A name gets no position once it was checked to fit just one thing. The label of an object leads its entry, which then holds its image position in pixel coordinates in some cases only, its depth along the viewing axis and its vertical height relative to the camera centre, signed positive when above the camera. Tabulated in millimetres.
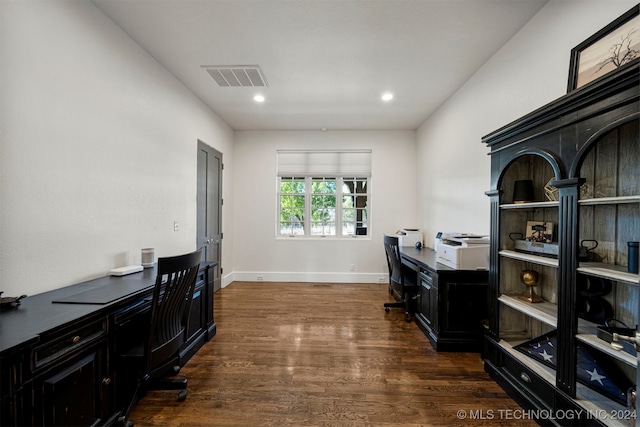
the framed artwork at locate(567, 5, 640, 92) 1495 +1041
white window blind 5117 +975
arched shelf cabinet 1346 -229
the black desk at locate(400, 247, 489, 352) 2600 -961
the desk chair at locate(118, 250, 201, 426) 1648 -840
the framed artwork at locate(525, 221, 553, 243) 1942 -135
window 5129 +376
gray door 3805 +98
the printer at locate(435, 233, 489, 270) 2605 -398
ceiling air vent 2912 +1611
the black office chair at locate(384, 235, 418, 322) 3316 -895
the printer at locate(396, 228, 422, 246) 4477 -451
